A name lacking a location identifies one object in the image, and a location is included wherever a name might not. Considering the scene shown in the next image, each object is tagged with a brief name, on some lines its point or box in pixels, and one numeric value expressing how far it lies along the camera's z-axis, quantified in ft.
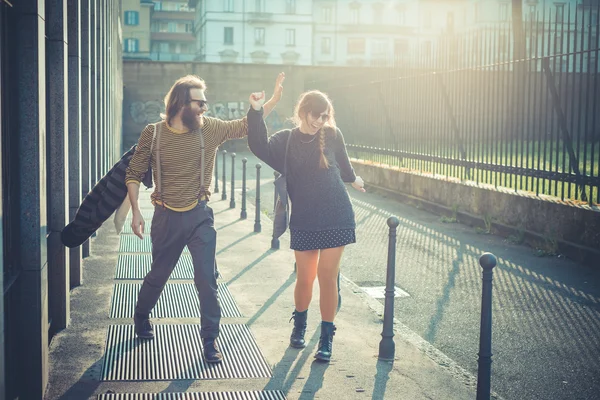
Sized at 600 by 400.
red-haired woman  17.74
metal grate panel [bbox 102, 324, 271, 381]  16.67
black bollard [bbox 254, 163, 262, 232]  38.29
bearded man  17.48
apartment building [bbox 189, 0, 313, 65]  268.00
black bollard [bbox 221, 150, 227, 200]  54.19
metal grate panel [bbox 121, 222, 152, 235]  38.00
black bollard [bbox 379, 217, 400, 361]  18.11
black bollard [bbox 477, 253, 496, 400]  14.07
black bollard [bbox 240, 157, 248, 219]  42.83
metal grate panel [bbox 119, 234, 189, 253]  32.81
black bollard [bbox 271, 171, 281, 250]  33.42
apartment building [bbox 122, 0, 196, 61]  311.06
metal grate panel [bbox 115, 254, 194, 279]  27.68
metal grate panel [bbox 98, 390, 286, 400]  15.17
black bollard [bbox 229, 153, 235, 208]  48.38
